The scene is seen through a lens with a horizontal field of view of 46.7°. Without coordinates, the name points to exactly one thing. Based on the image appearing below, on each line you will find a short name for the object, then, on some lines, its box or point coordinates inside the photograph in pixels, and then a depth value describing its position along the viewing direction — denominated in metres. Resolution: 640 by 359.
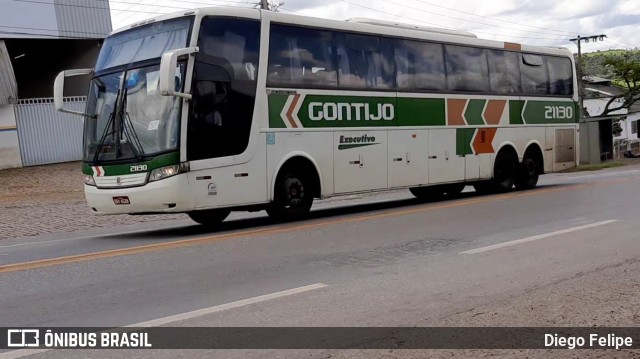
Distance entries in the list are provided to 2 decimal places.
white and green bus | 11.17
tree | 56.66
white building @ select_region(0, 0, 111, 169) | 29.53
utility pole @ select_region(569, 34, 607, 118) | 57.72
